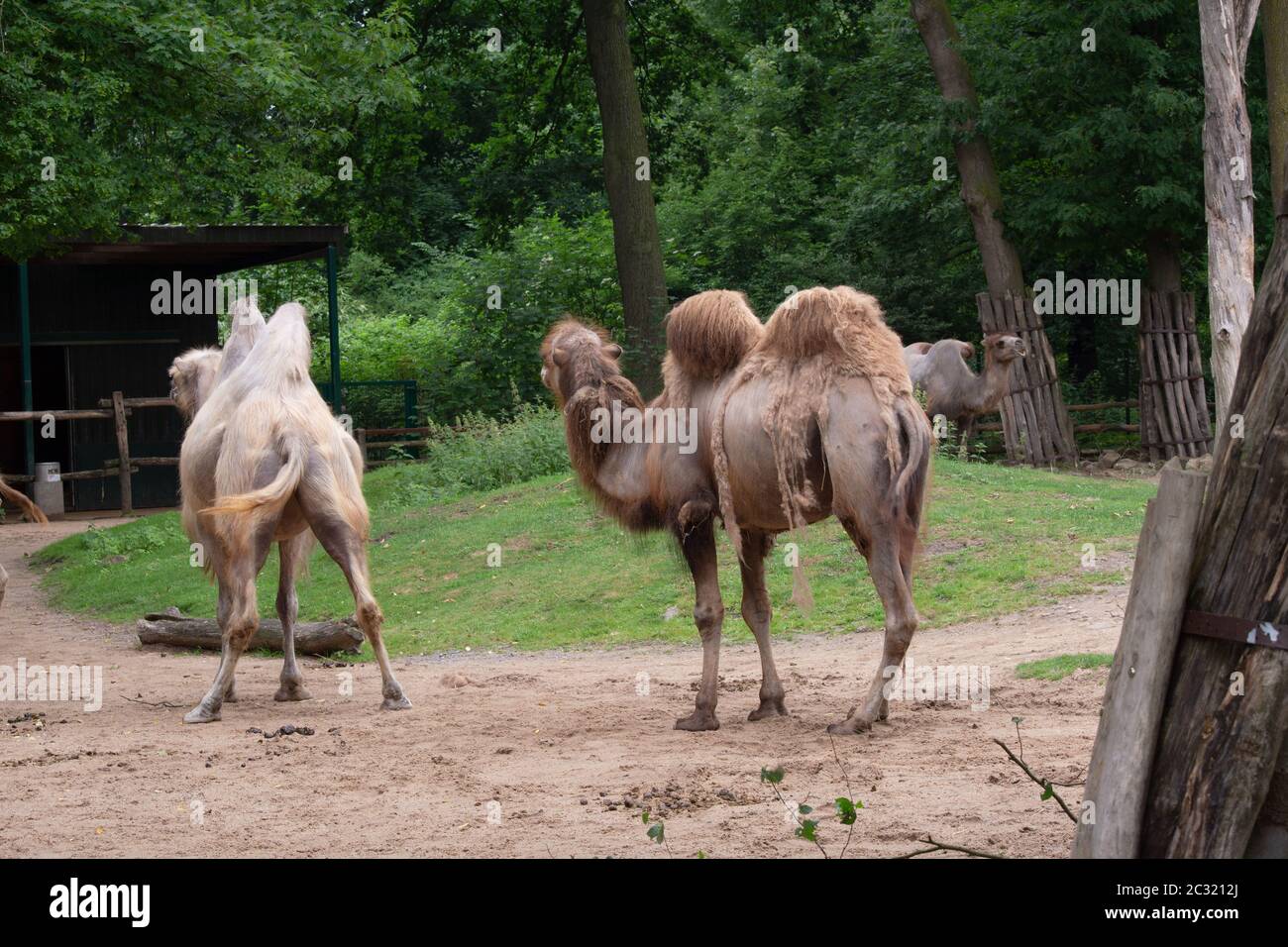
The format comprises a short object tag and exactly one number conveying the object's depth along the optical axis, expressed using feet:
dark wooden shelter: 79.20
